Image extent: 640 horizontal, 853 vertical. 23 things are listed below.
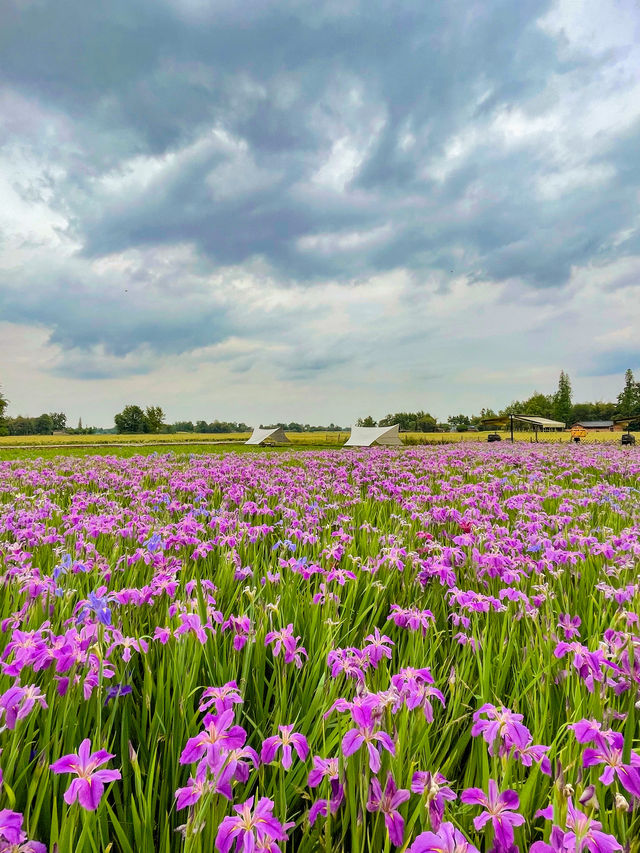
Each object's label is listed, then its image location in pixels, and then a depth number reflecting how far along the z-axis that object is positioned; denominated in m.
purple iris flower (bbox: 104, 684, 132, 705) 1.89
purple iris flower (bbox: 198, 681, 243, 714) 1.60
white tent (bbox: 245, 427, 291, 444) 42.45
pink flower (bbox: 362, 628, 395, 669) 2.00
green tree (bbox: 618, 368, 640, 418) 140.88
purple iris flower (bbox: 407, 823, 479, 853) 1.06
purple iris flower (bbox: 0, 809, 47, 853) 1.14
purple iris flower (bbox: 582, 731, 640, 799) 1.35
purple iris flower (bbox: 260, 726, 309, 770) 1.43
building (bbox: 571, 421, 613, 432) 140.12
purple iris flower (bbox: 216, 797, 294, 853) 1.14
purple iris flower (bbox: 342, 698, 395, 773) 1.34
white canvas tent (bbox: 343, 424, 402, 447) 35.69
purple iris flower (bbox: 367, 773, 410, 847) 1.24
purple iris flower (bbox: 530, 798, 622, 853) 1.10
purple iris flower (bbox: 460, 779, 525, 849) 1.20
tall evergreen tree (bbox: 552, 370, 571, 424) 141.50
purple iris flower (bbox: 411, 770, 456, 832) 1.20
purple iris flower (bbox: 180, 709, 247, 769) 1.30
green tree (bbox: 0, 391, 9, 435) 112.07
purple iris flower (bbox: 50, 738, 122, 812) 1.25
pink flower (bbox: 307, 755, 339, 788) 1.42
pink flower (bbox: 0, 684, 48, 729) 1.54
